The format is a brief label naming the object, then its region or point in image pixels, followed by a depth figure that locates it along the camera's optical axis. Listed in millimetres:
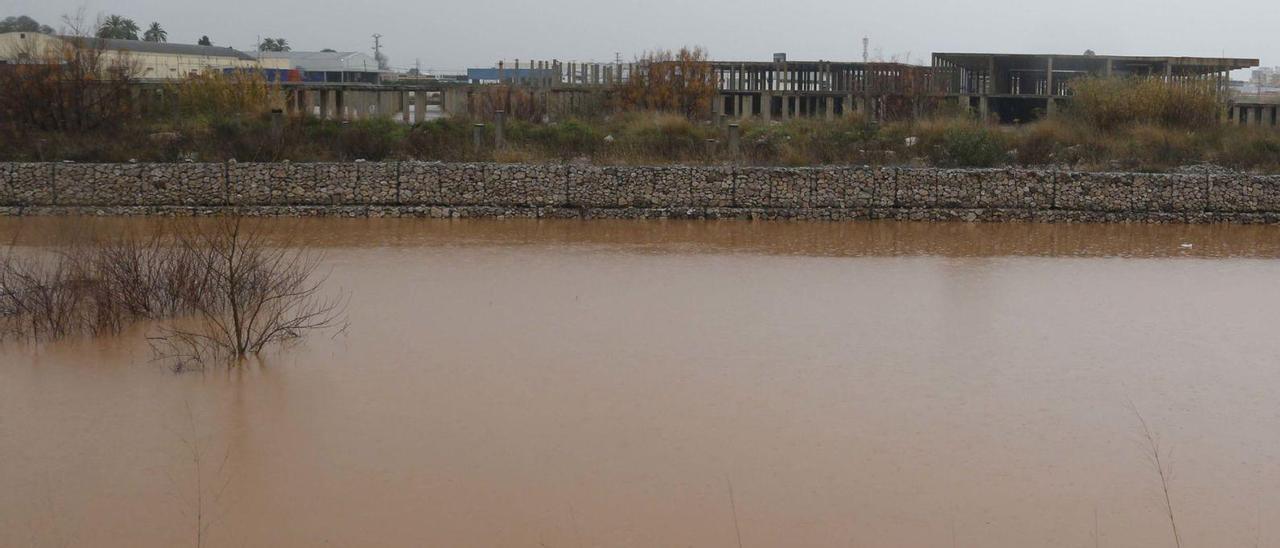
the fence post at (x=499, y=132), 31594
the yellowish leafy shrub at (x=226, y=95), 36906
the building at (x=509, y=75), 47962
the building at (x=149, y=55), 37375
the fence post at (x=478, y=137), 31297
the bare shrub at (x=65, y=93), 33188
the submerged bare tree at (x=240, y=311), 13453
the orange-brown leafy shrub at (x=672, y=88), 40719
